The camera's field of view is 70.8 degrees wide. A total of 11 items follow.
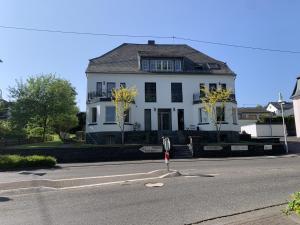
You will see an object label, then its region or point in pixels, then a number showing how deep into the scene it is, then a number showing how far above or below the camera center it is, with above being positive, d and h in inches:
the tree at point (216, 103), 815.7 +120.5
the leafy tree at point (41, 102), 914.6 +149.7
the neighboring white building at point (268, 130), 1124.3 +16.8
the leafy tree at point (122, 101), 774.0 +125.0
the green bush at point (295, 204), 138.2 -47.4
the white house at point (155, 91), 829.1 +181.8
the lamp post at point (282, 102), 733.3 +106.2
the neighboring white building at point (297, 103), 1074.2 +152.7
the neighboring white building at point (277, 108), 1802.8 +224.5
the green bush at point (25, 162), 471.1 -57.6
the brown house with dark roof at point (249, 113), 1806.3 +175.2
